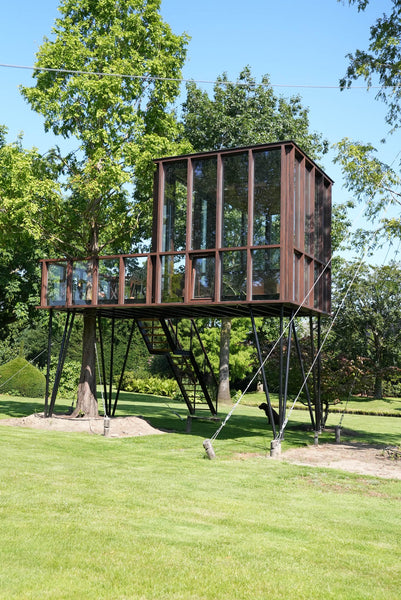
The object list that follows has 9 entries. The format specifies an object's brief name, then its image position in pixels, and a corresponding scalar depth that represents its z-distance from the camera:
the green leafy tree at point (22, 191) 17.62
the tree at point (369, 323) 39.12
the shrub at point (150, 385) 35.69
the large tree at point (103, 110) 18.06
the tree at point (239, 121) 31.03
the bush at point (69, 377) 31.08
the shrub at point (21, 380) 29.05
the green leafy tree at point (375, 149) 15.21
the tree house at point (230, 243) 14.31
